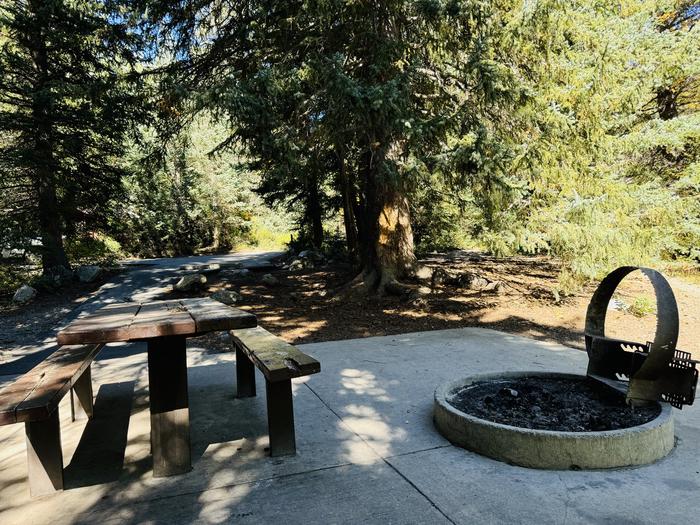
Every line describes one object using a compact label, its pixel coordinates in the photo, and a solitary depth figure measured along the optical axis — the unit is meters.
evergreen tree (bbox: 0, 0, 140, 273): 11.12
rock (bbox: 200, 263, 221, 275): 15.27
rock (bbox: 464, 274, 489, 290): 11.16
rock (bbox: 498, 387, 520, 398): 3.84
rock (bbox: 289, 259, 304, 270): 16.46
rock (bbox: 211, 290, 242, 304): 10.42
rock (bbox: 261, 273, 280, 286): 13.46
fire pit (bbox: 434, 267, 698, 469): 2.95
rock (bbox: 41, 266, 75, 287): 12.40
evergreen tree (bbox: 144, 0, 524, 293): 7.08
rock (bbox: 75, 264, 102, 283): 13.53
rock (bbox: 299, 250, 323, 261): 17.53
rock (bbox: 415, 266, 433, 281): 10.85
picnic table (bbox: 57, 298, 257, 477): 2.79
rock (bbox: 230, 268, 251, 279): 14.85
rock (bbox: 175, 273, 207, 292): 12.18
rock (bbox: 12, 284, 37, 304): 11.07
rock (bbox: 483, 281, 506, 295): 10.83
